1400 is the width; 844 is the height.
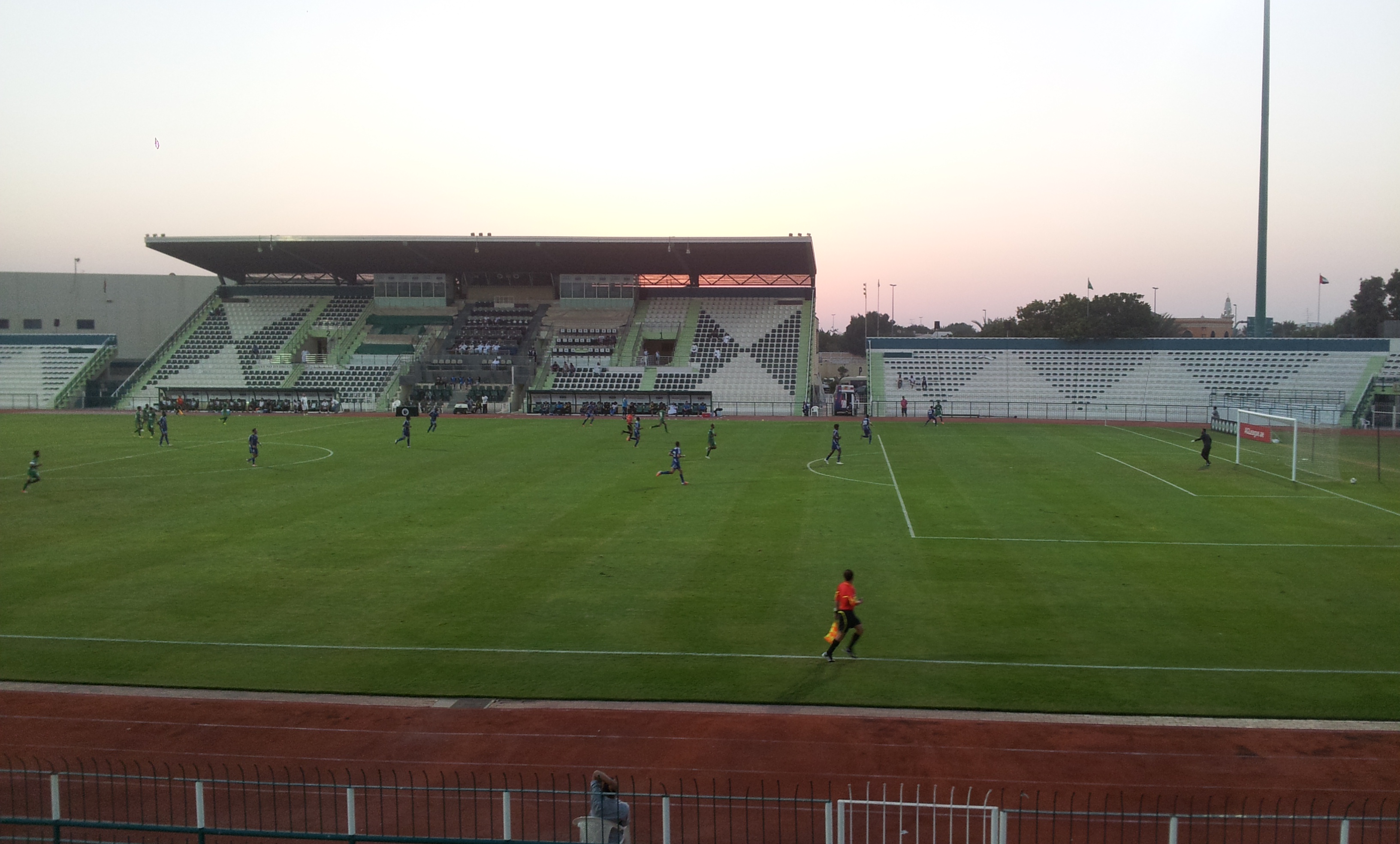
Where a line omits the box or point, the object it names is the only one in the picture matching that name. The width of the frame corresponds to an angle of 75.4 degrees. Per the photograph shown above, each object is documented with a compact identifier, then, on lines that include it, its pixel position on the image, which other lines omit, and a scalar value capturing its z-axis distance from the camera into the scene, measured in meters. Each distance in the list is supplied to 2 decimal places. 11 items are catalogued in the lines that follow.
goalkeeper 32.28
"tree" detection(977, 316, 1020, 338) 111.50
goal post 31.28
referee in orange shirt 12.80
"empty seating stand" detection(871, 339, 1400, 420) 59.34
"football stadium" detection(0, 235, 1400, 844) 9.20
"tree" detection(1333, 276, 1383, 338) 94.06
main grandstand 64.25
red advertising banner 33.53
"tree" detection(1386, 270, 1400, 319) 89.06
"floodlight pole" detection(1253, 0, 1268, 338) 61.34
